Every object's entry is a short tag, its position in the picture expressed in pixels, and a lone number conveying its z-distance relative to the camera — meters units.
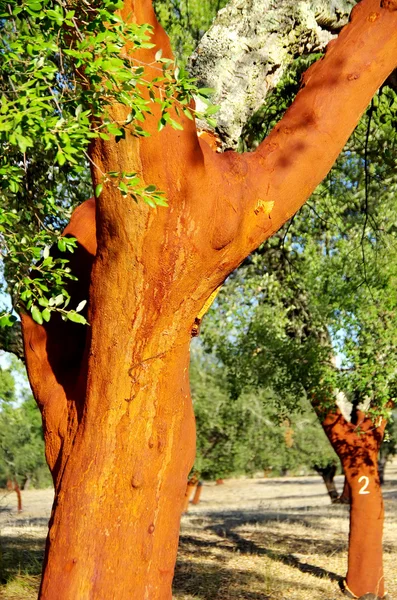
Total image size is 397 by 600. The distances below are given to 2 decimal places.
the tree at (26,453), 34.69
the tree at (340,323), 9.59
